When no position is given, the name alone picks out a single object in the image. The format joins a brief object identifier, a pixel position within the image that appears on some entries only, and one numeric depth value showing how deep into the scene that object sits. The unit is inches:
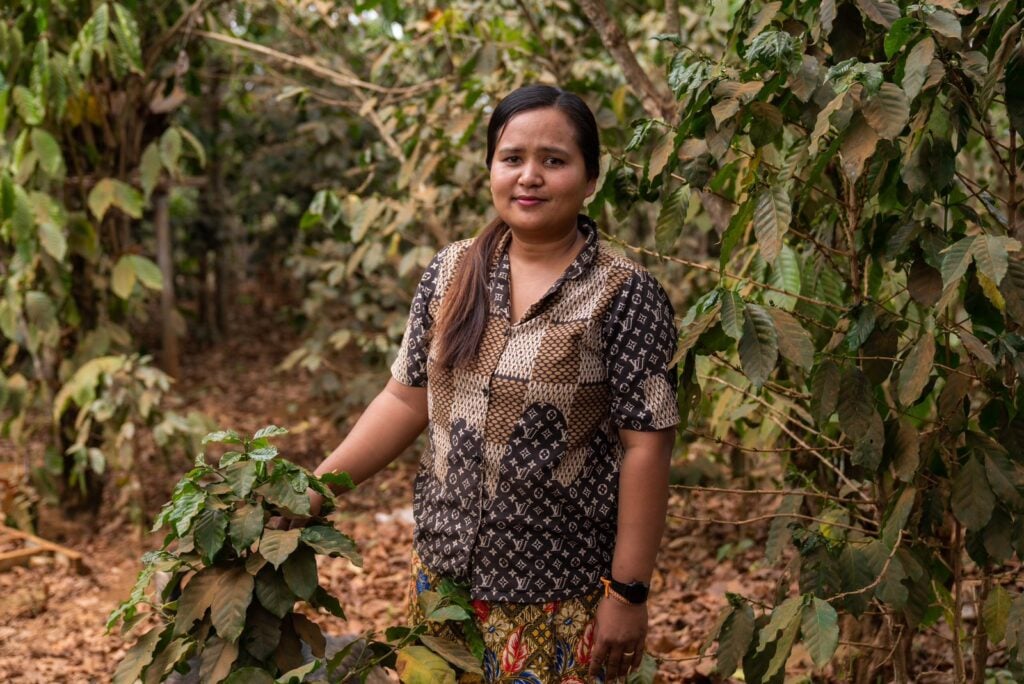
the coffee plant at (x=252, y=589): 64.6
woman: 65.1
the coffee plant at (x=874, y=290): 64.5
